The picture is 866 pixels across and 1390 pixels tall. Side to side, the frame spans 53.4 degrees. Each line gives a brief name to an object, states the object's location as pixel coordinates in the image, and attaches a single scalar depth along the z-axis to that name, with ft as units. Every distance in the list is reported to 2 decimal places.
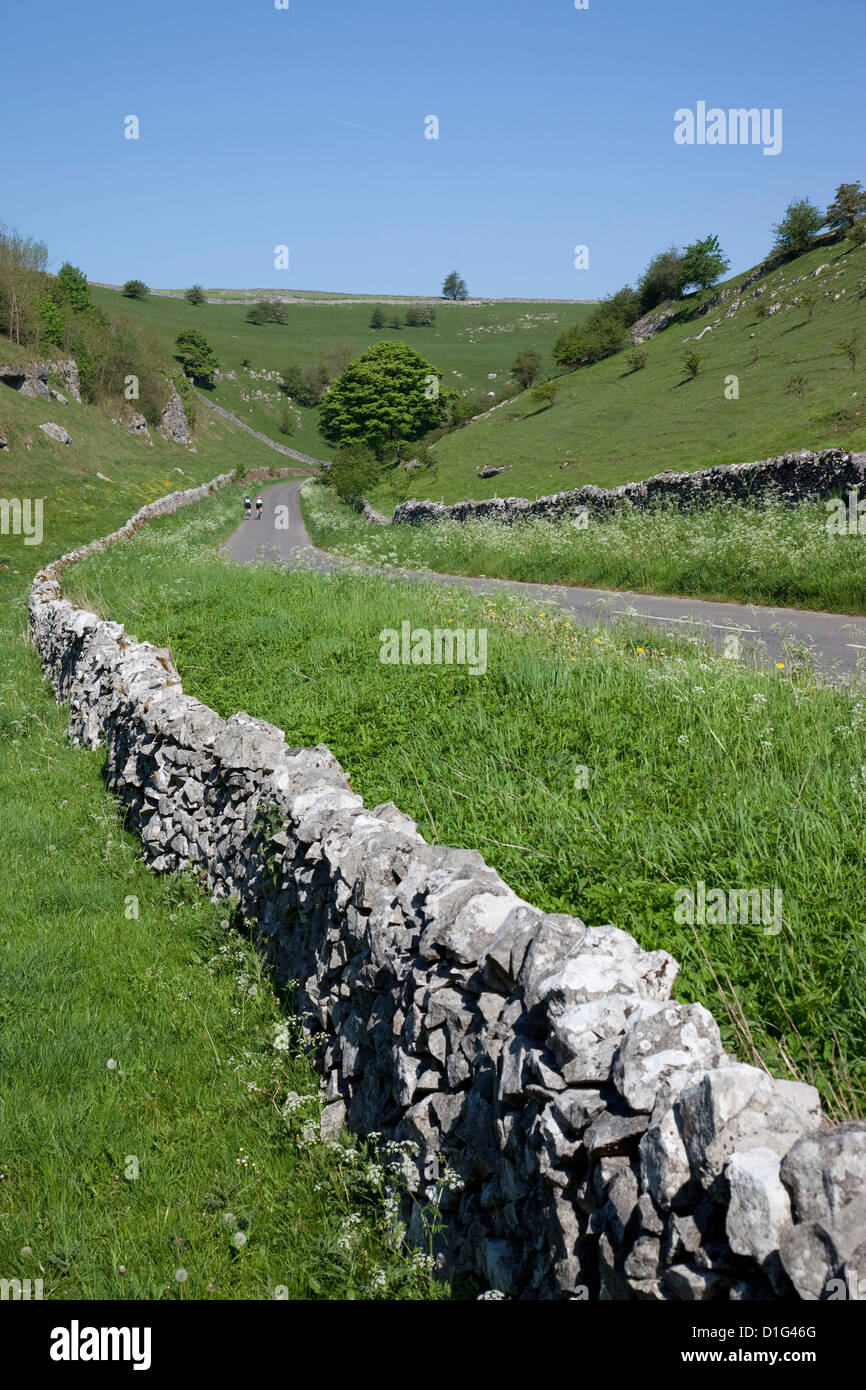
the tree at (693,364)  165.89
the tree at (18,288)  187.42
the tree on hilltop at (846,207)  180.34
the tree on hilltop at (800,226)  187.11
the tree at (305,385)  429.38
